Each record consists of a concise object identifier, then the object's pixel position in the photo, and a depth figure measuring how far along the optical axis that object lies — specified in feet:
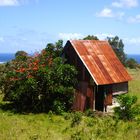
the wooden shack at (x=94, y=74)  57.90
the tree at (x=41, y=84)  56.10
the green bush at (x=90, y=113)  55.76
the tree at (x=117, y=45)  206.01
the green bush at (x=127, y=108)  52.11
